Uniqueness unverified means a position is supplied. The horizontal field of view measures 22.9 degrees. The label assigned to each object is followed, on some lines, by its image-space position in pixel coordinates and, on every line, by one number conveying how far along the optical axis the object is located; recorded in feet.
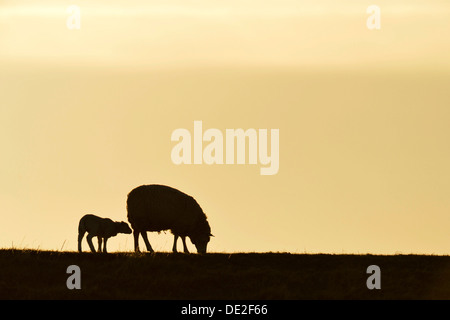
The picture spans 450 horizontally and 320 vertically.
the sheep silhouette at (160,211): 123.95
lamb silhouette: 119.03
